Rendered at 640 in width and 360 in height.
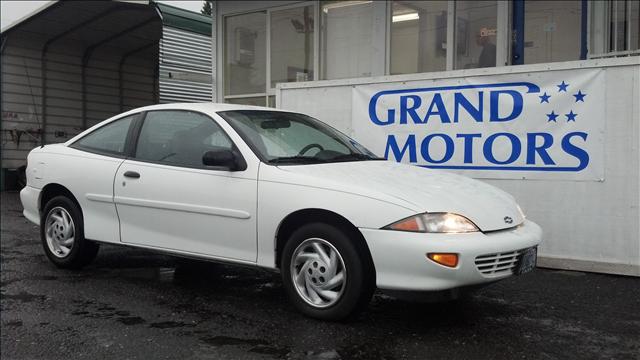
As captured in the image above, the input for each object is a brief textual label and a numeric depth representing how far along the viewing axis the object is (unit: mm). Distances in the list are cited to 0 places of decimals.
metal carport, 14172
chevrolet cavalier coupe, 3773
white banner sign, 5816
